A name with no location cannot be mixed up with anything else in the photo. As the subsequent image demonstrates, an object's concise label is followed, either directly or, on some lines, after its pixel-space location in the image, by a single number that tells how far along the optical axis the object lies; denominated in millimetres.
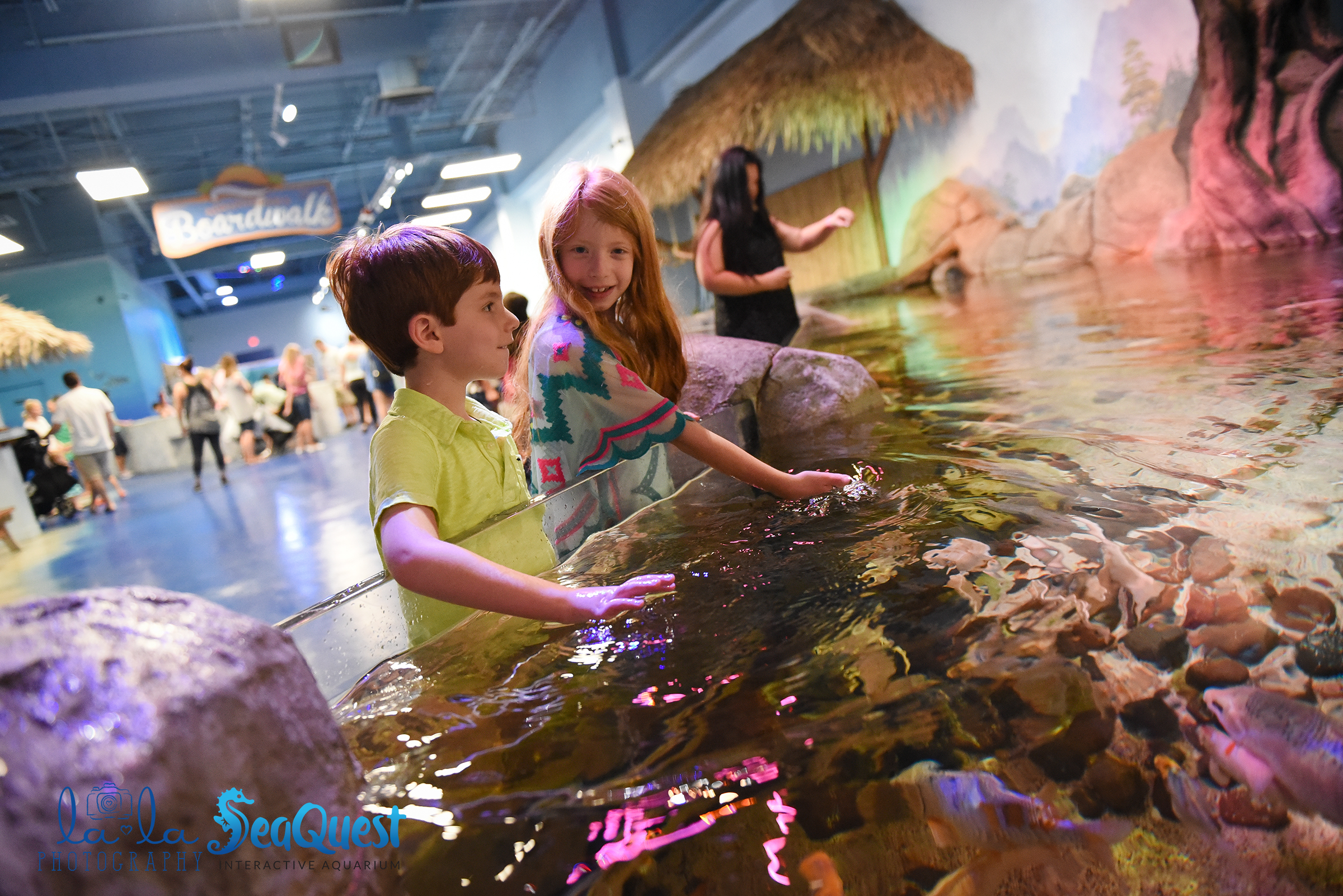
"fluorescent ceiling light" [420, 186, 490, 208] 14608
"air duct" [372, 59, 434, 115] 9016
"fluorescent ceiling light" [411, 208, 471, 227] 15065
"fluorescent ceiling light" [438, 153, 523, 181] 12281
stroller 7273
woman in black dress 3381
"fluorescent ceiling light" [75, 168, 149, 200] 7199
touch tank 613
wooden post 8336
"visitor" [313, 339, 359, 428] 12188
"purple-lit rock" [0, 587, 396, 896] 438
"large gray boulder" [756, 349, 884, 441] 2605
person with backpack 8016
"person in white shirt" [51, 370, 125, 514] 7238
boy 1068
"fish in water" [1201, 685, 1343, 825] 604
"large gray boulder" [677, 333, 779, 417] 2711
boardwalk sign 7824
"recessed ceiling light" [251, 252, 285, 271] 11961
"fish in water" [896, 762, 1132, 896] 592
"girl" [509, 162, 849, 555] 1578
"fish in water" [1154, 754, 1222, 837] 600
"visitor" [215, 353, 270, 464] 9172
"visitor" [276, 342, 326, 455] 10406
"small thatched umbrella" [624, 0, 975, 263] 7551
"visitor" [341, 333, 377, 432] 10662
